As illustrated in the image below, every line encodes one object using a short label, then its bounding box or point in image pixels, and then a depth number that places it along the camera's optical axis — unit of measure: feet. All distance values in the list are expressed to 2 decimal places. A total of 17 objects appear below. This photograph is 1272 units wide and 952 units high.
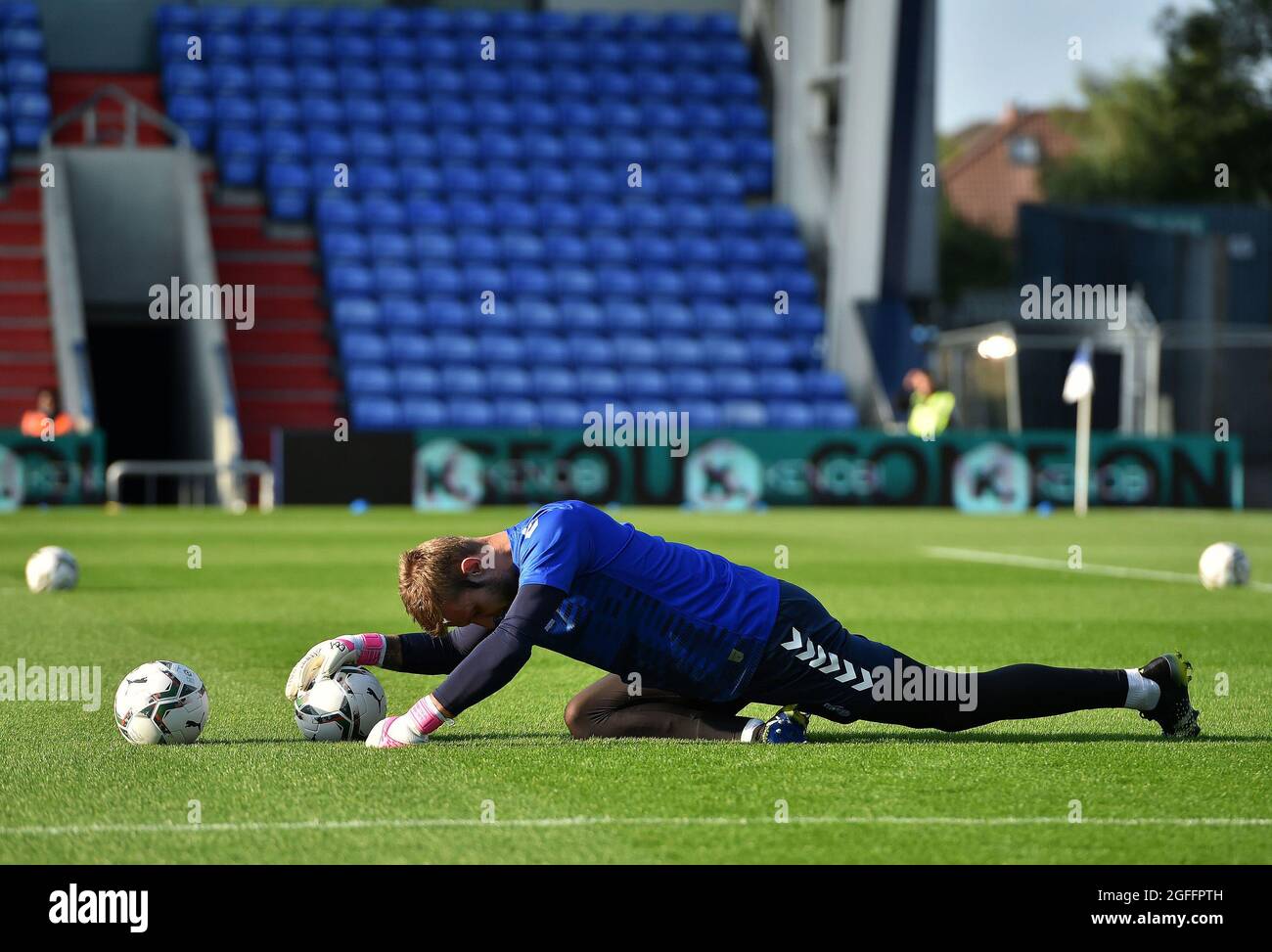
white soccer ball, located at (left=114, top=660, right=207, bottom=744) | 21.80
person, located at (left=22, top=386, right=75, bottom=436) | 81.66
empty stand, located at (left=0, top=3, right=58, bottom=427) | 95.35
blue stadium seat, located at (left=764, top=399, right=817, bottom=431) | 100.22
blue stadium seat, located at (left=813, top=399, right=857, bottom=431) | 100.53
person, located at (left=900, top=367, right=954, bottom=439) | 89.10
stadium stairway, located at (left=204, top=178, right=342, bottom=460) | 97.25
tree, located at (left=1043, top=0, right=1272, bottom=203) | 187.62
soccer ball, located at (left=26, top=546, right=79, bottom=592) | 42.93
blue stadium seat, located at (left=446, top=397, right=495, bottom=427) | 95.66
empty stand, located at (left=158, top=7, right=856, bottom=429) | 100.22
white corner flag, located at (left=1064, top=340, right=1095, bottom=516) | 87.40
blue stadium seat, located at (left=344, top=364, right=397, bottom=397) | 95.50
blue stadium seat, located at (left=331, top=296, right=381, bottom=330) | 99.81
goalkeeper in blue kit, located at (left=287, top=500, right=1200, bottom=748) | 19.52
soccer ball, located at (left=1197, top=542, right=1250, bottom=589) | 46.19
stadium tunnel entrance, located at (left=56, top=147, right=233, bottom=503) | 96.84
